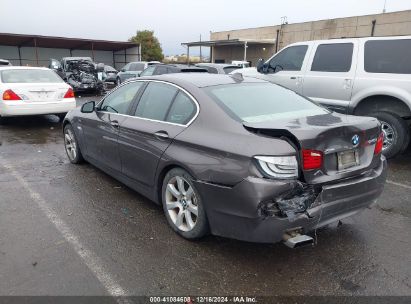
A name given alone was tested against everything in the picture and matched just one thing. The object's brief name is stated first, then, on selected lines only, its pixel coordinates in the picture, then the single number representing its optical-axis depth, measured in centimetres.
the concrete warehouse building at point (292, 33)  2789
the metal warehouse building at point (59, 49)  2950
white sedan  853
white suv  608
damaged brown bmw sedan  282
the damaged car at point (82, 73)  1712
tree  5128
